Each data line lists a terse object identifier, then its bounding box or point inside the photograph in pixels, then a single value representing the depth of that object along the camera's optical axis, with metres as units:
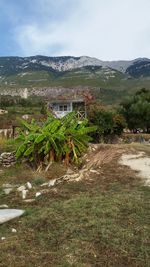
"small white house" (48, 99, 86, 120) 19.70
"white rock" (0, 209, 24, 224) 4.10
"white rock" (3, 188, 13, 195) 5.52
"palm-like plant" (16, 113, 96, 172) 7.29
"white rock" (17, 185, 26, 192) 5.54
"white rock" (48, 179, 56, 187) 5.80
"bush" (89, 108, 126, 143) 15.66
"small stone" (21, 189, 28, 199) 5.19
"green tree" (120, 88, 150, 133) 22.75
